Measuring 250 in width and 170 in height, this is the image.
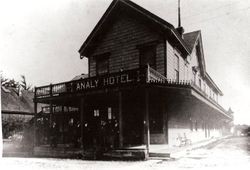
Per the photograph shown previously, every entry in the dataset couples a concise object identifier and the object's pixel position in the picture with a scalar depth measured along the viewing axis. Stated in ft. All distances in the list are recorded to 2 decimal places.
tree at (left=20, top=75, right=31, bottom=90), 246.06
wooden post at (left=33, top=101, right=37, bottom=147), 58.49
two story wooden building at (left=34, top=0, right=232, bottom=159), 46.68
